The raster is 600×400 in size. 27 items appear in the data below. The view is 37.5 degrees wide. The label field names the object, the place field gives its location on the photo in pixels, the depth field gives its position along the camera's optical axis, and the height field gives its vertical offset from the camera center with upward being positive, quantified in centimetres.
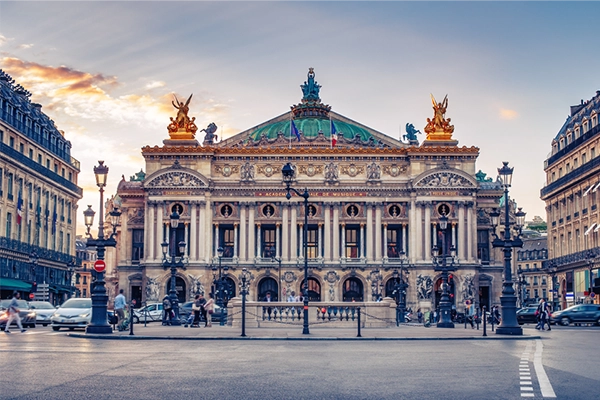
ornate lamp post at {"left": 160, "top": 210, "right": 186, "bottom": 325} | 5162 -52
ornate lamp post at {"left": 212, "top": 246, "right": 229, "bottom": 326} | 7157 -5
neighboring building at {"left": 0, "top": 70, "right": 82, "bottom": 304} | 6738 +744
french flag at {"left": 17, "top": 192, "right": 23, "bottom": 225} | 6856 +581
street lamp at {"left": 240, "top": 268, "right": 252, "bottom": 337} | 8174 +83
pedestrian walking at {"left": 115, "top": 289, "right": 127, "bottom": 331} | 3844 -115
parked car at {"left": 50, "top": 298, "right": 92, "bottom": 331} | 3966 -149
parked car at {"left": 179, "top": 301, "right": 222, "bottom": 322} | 5939 -187
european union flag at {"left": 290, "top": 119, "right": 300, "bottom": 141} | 9240 +1672
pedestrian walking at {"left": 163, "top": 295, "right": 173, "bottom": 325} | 5144 -155
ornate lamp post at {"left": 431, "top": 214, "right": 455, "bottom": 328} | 4881 -127
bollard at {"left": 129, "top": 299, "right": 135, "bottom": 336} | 3238 -140
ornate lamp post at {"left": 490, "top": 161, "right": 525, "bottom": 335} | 3641 -28
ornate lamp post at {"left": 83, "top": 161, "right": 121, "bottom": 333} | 3438 -11
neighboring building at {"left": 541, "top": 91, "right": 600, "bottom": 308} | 7375 +768
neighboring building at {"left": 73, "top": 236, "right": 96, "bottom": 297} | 15400 +300
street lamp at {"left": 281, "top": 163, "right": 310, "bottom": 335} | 3662 +403
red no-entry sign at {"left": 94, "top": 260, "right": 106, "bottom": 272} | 3350 +69
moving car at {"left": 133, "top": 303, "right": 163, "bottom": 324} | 6036 -200
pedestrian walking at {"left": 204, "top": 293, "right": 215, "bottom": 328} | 4784 -144
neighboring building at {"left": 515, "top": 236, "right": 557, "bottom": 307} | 13125 +296
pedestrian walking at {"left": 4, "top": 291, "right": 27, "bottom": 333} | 3800 -128
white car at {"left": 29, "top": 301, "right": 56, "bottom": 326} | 4878 -150
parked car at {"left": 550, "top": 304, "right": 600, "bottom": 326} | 5666 -189
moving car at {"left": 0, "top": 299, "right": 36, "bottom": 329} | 4272 -154
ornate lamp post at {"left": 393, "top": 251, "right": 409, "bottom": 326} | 7212 +16
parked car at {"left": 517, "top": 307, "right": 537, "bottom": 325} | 6022 -209
